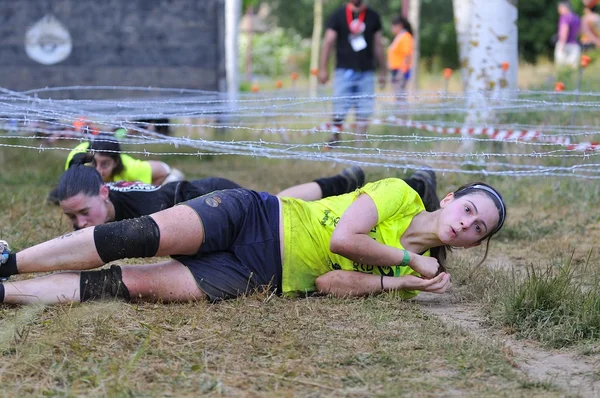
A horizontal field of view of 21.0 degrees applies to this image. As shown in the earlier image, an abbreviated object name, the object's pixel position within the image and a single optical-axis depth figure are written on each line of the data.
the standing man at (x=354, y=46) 18.60
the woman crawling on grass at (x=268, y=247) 7.02
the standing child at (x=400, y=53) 24.75
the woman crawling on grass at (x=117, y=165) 10.45
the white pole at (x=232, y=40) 28.42
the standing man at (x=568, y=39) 30.28
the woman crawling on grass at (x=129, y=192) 8.41
